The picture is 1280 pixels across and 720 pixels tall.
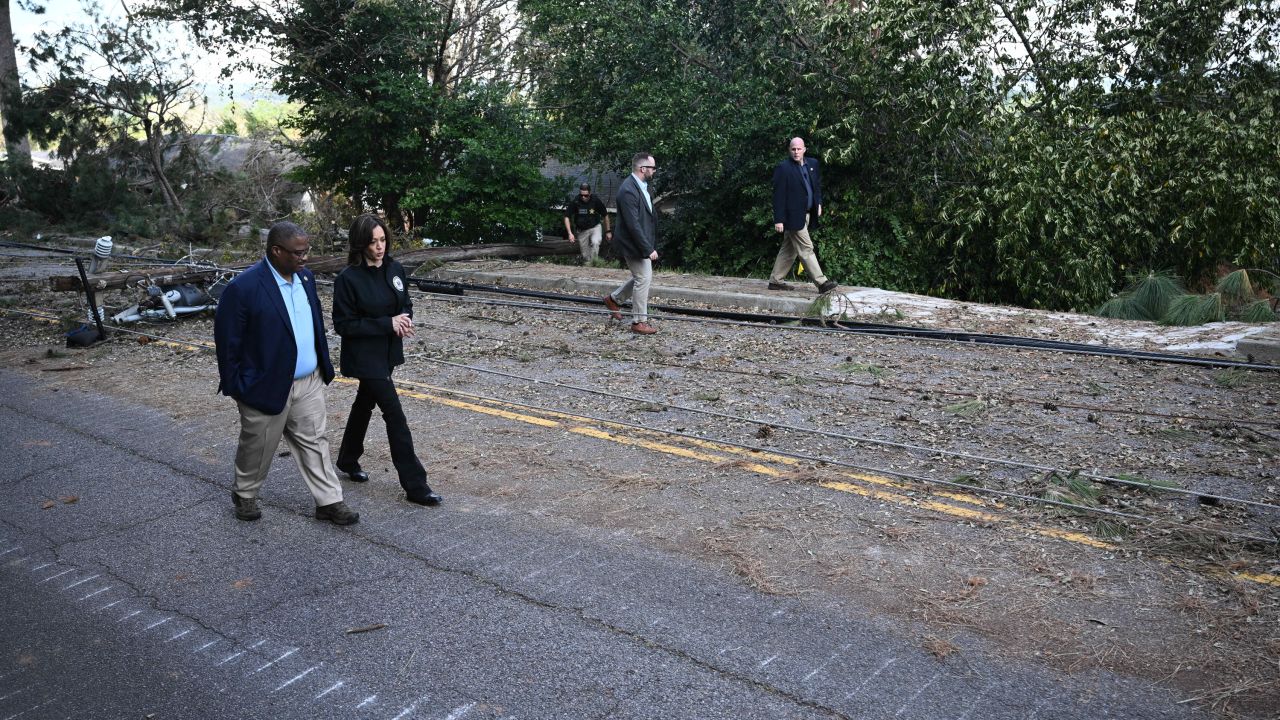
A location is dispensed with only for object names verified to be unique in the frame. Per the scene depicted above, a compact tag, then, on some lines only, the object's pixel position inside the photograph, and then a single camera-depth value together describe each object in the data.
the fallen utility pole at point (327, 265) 12.20
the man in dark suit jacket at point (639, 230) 11.26
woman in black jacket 6.01
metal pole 11.77
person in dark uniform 19.84
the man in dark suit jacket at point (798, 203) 13.29
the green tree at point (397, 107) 20.77
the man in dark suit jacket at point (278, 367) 5.66
